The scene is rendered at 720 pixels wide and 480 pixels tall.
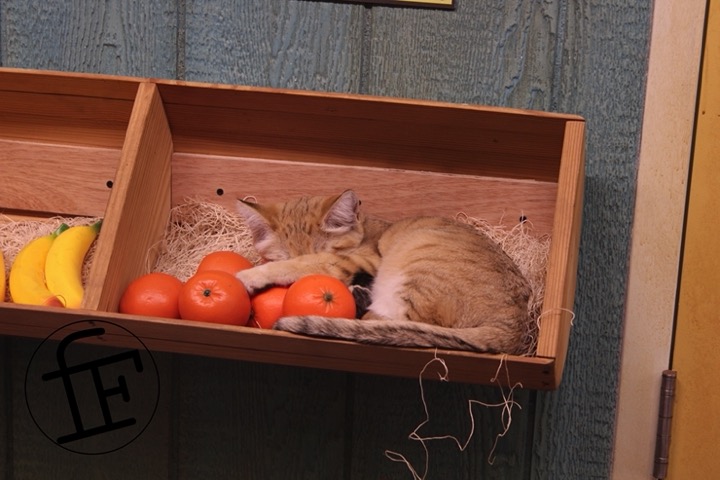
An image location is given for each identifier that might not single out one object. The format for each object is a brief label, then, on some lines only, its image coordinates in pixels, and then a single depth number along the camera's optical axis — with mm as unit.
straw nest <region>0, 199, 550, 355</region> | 3468
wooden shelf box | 3355
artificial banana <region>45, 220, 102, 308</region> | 3429
